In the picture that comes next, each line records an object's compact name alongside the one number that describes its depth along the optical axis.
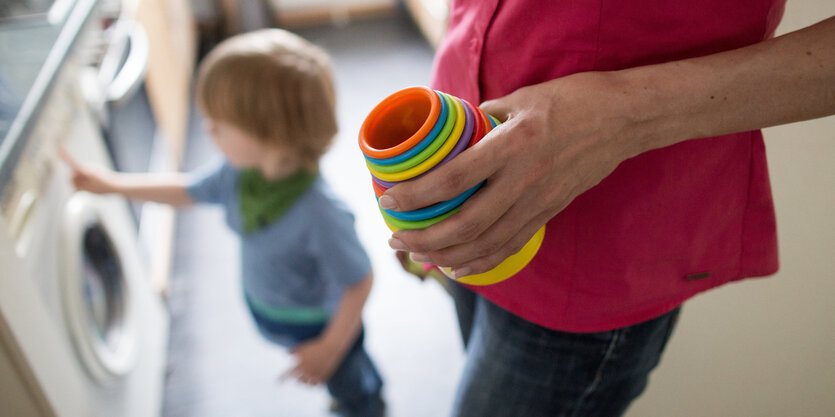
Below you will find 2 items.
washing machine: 0.75
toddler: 1.07
